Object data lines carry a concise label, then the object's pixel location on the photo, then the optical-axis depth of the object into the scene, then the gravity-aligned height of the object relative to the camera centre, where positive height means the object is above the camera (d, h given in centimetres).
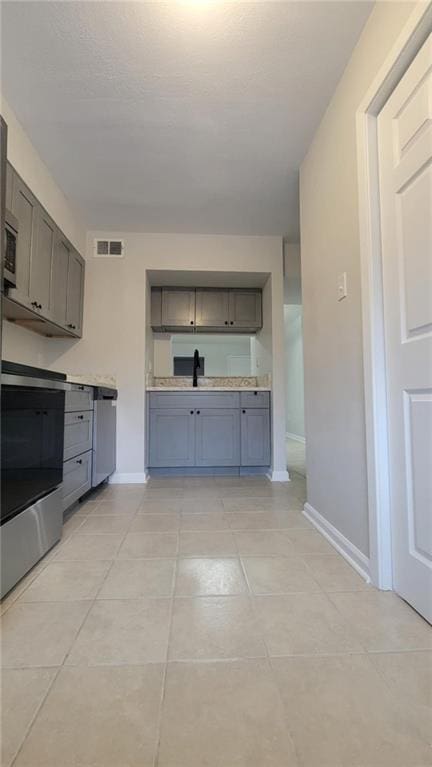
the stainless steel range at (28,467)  129 -27
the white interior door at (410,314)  111 +32
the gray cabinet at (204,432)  338 -28
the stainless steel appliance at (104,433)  265 -23
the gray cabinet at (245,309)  381 +107
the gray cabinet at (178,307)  379 +109
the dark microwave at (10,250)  185 +86
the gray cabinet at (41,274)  202 +94
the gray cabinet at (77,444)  206 -26
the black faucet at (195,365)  396 +46
